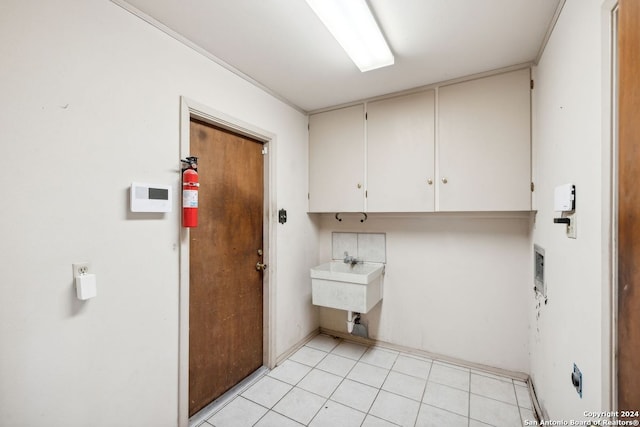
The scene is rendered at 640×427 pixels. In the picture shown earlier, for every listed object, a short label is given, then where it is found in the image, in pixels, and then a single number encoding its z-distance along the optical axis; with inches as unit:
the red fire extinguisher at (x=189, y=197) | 60.9
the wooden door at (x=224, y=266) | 70.7
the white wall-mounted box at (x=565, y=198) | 45.4
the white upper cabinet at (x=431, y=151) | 78.0
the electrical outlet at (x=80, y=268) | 46.4
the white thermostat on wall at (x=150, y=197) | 53.4
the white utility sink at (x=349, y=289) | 92.0
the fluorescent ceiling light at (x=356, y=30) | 53.0
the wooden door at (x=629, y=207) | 28.8
